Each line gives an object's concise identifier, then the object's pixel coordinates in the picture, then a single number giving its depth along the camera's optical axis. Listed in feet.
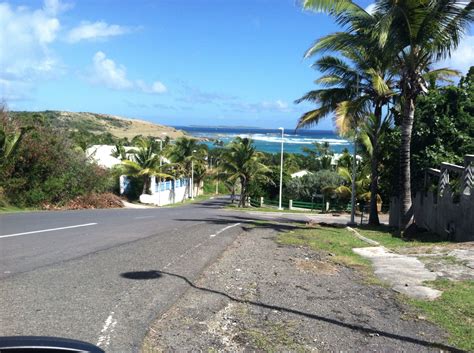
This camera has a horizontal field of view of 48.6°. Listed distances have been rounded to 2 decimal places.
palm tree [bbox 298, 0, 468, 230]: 47.29
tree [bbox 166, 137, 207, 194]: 201.28
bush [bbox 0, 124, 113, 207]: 84.99
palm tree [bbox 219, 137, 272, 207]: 153.48
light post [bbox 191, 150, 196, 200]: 205.11
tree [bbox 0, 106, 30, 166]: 78.79
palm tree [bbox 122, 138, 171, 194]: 148.69
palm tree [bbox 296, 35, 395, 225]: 71.03
